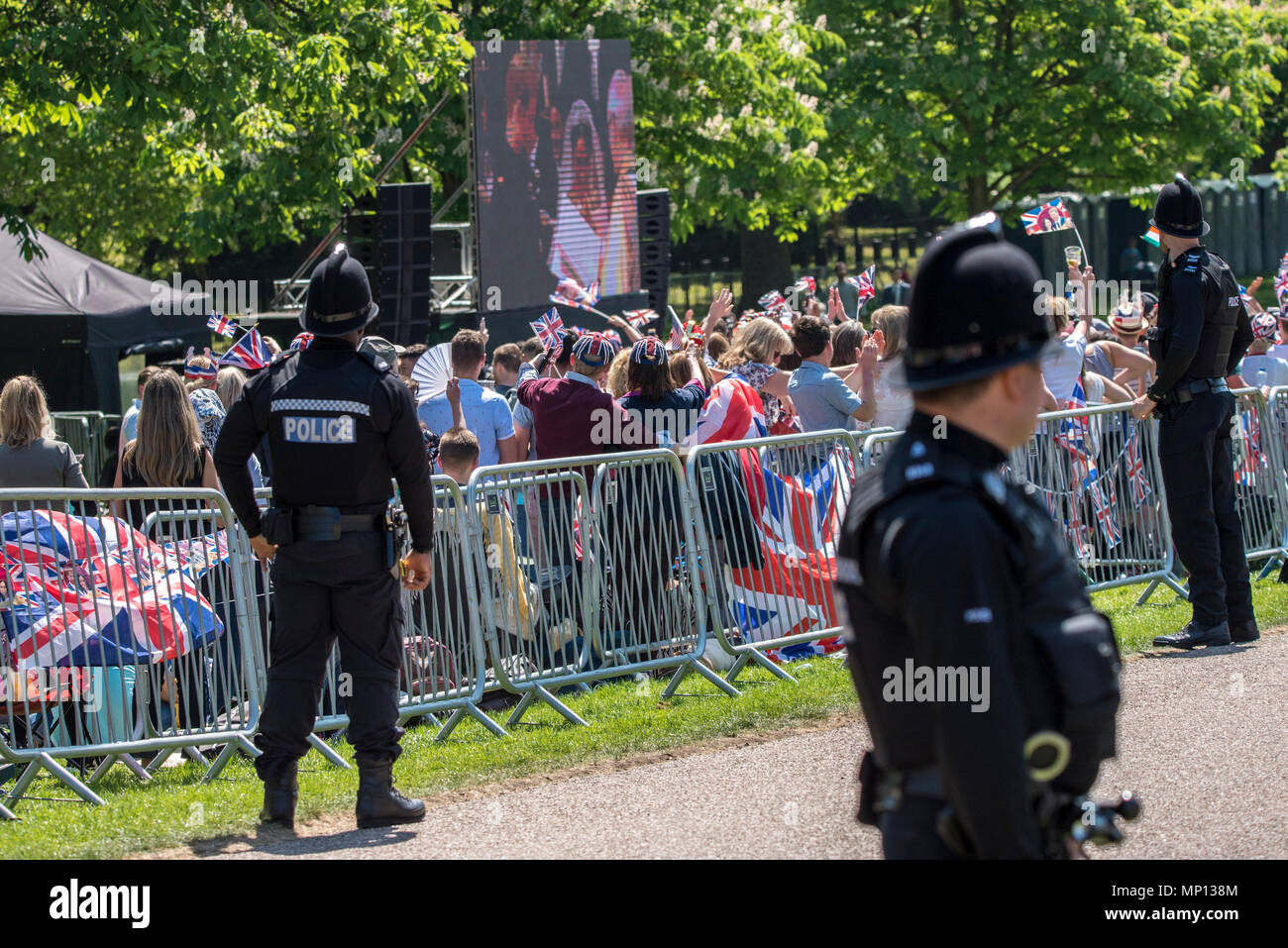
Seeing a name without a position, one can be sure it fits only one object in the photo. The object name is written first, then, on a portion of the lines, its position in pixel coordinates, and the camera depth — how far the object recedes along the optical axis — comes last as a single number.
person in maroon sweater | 15.80
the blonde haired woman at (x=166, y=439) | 16.36
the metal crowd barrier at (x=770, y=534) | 16.66
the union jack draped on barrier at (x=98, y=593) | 12.82
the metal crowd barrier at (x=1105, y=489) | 18.91
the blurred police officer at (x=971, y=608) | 4.84
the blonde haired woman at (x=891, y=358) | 20.11
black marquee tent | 36.22
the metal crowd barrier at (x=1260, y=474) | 20.55
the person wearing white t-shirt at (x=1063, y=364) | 20.23
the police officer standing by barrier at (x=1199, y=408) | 16.05
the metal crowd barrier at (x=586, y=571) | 15.22
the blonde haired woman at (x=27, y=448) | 17.44
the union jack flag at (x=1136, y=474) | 19.59
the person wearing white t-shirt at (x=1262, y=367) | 24.34
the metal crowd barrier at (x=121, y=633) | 12.80
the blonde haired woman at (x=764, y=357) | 19.69
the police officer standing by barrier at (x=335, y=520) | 11.48
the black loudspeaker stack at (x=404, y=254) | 30.78
